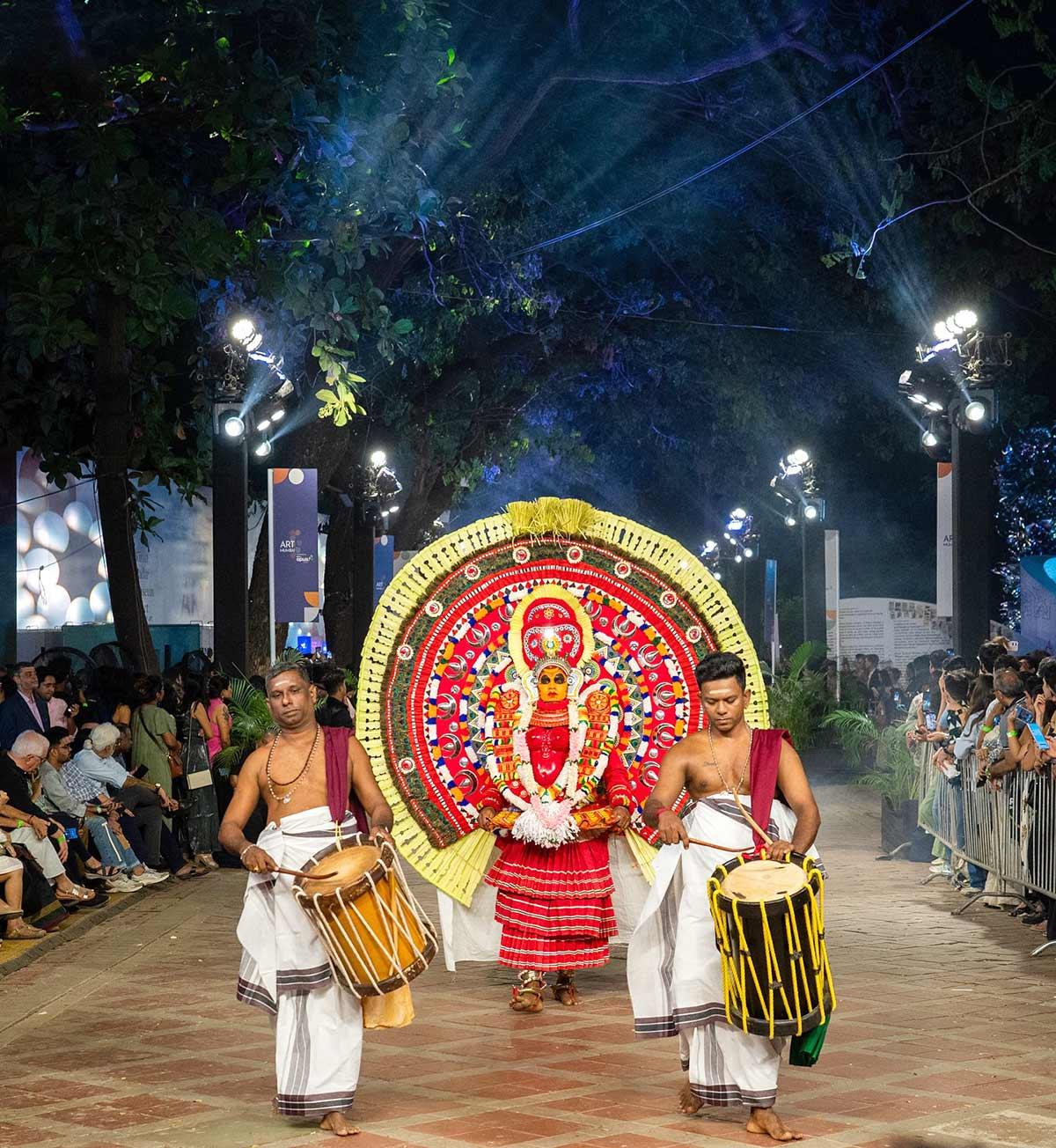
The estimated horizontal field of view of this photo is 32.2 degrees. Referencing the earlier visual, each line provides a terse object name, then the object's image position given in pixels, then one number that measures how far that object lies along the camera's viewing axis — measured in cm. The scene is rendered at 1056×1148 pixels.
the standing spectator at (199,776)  1566
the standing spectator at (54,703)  1425
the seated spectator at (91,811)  1298
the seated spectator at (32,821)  1148
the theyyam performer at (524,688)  959
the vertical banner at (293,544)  1709
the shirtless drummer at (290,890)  682
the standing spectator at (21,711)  1303
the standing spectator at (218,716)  1633
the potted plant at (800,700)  2539
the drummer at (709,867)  679
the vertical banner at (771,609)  3111
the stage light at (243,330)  1555
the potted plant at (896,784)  1609
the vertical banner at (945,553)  1761
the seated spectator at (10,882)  1114
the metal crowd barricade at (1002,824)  1134
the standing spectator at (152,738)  1492
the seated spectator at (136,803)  1373
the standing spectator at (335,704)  1311
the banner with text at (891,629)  2547
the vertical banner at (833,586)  2290
